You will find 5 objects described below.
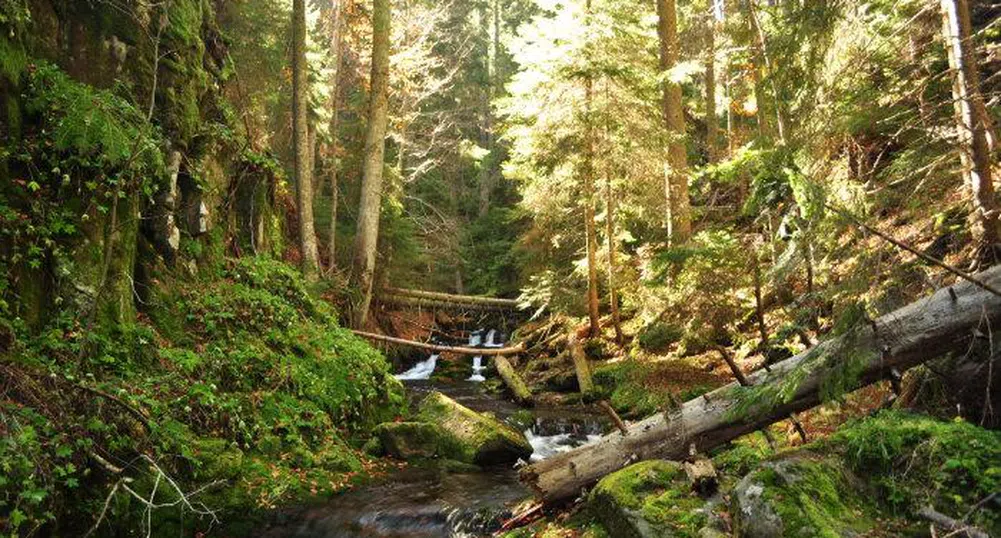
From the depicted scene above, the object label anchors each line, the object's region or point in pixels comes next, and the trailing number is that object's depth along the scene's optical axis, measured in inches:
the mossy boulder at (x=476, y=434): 369.7
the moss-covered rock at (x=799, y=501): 159.9
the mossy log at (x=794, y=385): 198.8
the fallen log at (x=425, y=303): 715.0
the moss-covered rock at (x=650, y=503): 190.2
